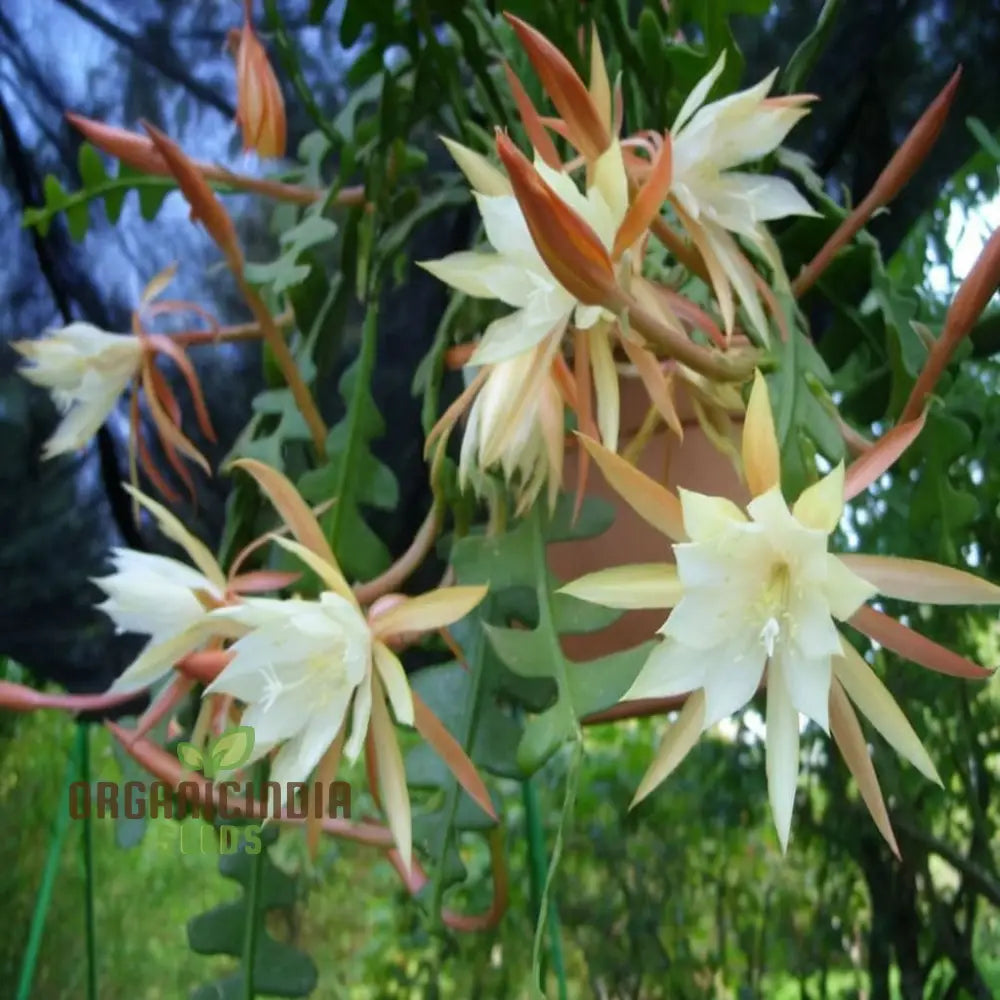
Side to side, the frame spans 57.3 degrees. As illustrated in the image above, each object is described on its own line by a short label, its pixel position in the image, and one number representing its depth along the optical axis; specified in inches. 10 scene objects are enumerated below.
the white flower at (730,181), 12.9
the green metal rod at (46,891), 27.6
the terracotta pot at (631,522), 21.5
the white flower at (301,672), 12.7
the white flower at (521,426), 12.9
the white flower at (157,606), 14.9
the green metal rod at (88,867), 27.6
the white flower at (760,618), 9.5
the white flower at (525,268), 11.6
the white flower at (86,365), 21.5
